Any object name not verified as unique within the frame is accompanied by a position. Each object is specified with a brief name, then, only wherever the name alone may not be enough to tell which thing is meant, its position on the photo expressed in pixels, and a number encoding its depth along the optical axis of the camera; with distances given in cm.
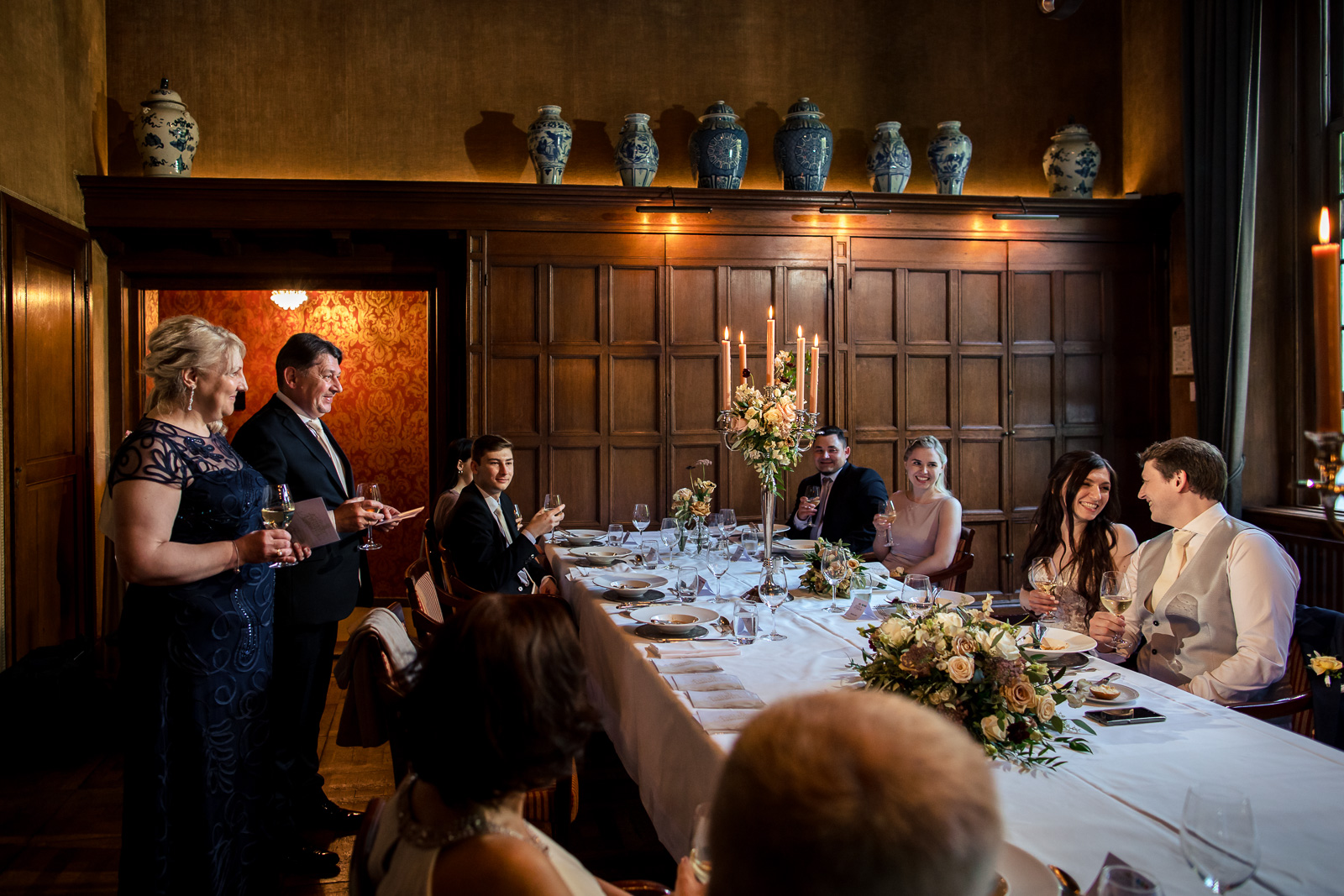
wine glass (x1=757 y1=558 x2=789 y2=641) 283
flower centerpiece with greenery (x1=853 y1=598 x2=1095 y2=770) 166
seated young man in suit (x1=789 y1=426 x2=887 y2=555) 466
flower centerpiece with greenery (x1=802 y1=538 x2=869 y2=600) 307
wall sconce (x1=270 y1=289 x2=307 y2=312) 733
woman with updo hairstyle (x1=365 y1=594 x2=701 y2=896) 110
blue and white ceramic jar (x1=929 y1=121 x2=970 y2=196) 615
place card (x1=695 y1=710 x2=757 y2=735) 186
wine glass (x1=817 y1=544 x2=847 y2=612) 304
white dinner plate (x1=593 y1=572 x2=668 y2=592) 342
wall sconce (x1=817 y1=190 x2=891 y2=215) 593
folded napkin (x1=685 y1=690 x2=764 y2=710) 201
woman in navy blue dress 230
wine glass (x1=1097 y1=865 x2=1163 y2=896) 97
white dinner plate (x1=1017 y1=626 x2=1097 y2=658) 204
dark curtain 500
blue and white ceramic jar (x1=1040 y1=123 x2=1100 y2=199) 629
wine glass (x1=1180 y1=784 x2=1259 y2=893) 107
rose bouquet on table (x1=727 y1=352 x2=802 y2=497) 322
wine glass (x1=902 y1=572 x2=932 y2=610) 264
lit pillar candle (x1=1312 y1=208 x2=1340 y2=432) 86
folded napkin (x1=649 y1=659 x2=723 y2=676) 230
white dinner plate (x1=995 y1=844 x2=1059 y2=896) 118
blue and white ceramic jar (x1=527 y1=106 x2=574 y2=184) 577
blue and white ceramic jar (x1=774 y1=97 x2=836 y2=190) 595
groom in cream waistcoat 235
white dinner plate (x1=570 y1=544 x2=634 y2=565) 409
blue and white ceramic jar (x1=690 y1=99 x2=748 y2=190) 589
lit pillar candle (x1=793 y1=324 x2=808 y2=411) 321
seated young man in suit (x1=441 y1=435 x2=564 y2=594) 368
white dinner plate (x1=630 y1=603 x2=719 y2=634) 269
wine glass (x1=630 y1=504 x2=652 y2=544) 438
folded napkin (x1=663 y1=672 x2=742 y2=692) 215
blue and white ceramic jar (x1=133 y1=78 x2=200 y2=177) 543
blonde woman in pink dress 423
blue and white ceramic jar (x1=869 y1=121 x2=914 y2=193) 608
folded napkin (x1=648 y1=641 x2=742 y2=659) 249
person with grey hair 61
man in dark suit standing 298
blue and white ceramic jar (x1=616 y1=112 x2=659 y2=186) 581
